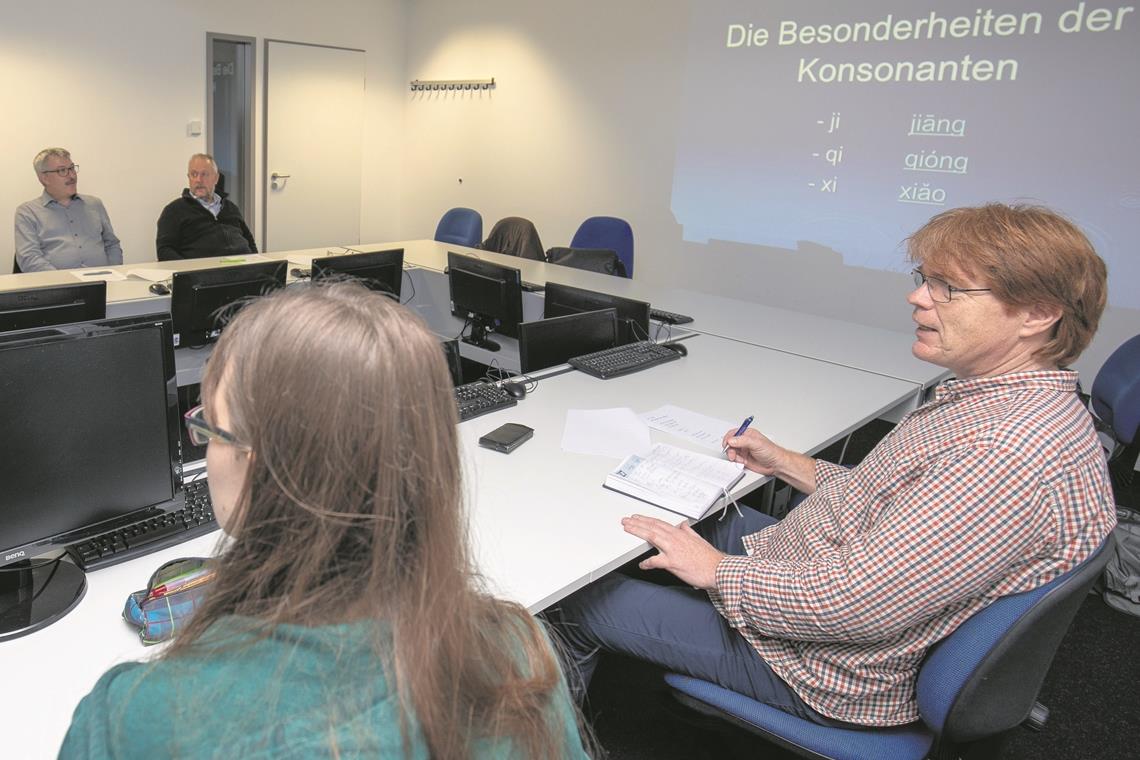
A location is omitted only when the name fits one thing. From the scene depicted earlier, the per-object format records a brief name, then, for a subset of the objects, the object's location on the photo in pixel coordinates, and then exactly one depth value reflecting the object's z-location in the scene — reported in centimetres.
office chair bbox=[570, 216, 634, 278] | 481
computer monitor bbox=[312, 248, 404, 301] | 333
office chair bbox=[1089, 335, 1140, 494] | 259
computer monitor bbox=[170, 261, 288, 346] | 286
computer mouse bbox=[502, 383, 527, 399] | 221
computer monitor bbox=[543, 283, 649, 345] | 291
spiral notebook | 167
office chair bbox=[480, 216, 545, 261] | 479
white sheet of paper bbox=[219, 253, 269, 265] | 372
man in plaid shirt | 116
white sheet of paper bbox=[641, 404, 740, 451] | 206
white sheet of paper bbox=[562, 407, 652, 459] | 193
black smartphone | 186
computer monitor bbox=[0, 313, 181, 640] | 111
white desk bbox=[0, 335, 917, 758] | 106
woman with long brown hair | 58
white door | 661
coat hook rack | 670
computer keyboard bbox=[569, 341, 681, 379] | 252
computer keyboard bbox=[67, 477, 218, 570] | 129
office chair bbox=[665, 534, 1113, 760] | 113
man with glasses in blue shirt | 434
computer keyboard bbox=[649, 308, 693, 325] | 335
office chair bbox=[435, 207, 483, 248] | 537
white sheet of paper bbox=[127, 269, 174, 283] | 343
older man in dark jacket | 464
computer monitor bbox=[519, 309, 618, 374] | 254
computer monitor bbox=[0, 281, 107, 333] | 198
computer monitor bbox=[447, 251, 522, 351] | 329
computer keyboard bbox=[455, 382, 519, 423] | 206
